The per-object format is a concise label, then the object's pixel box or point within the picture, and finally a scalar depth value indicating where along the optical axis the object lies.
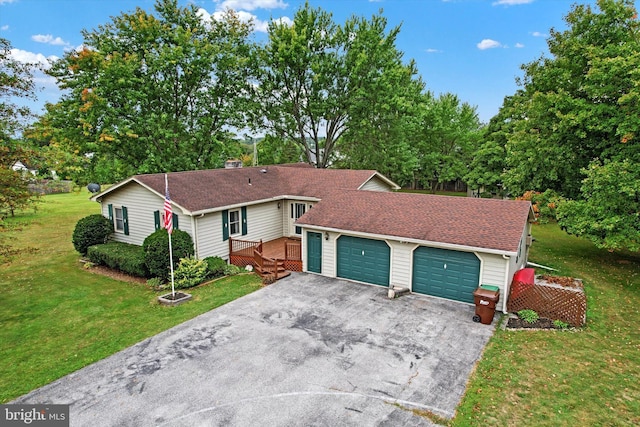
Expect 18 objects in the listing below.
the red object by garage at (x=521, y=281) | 11.81
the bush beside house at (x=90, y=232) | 18.30
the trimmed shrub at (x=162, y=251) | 14.76
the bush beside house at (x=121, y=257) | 15.51
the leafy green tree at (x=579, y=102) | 15.01
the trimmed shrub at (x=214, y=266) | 15.68
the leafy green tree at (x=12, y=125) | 11.70
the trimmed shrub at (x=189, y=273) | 14.54
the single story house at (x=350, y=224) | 12.57
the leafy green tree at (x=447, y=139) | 38.12
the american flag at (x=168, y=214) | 13.33
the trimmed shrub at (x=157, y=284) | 14.53
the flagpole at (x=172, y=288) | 13.32
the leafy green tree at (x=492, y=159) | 31.95
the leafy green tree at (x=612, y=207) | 14.35
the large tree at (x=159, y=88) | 22.89
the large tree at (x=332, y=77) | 29.03
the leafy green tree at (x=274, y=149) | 33.16
